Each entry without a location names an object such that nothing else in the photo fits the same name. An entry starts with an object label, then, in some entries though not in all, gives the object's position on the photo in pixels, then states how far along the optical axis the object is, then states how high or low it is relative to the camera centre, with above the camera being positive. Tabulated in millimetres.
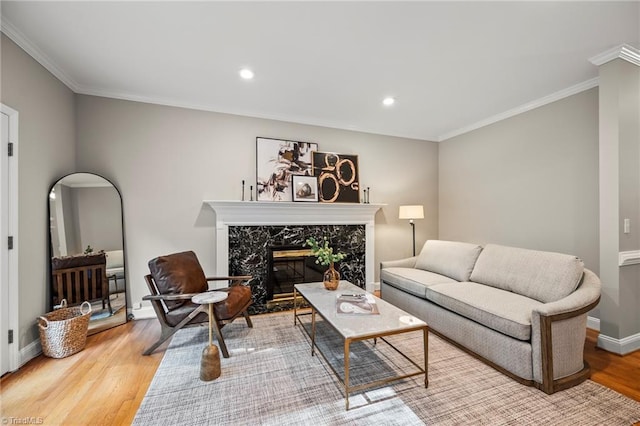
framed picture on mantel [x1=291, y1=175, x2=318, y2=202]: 3971 +377
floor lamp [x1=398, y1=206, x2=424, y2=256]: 4184 +6
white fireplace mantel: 3537 -37
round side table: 2074 -1120
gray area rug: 1693 -1278
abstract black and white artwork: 3822 +690
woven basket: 2375 -1051
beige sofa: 1953 -810
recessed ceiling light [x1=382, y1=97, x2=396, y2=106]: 3430 +1433
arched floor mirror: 2701 -345
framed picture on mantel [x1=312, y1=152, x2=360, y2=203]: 4129 +572
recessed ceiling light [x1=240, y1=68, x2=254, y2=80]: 2729 +1443
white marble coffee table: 1811 -818
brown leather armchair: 2432 -830
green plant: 2932 -453
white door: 2117 -284
